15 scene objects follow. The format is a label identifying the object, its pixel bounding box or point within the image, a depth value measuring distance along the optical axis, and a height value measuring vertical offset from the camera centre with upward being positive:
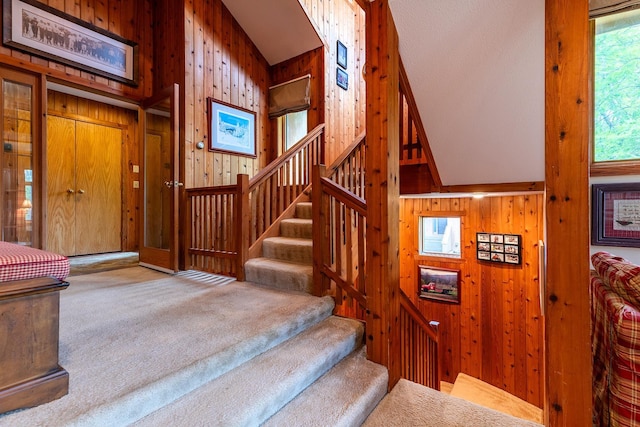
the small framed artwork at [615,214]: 2.86 +0.00
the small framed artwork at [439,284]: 4.61 -1.10
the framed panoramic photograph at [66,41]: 2.88 +1.86
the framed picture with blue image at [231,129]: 3.78 +1.15
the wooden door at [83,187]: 4.16 +0.41
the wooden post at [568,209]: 1.12 +0.02
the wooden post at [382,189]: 1.72 +0.15
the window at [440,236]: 4.71 -0.36
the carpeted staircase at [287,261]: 2.50 -0.45
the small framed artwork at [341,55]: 4.35 +2.36
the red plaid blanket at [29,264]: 1.03 -0.18
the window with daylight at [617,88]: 2.97 +1.28
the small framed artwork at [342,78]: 4.31 +2.00
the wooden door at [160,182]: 3.30 +0.39
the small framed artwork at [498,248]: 4.13 -0.48
